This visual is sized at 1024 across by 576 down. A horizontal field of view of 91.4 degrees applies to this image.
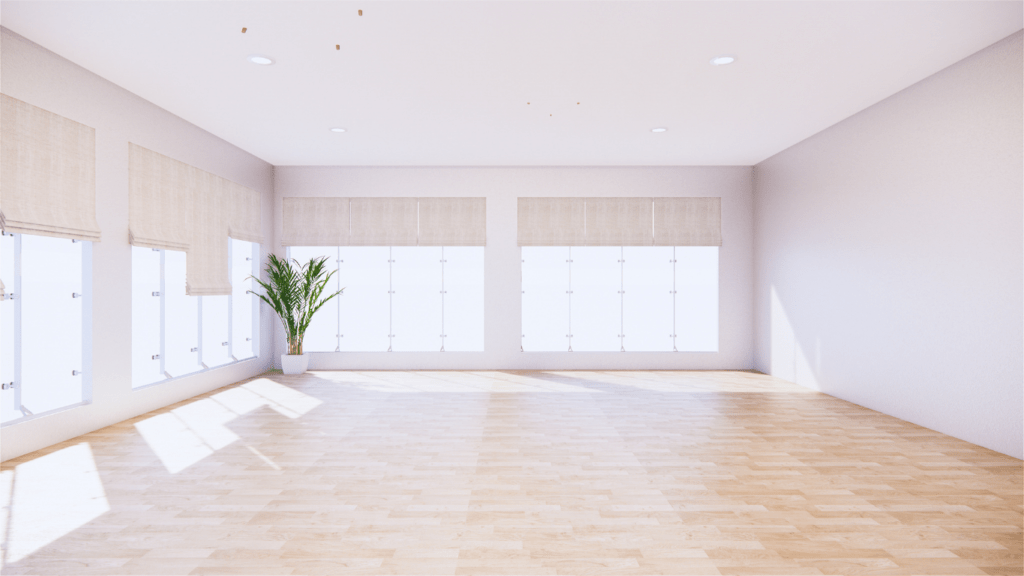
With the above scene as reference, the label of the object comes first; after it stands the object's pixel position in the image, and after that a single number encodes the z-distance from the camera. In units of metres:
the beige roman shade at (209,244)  6.03
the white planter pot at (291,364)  7.48
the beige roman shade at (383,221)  7.90
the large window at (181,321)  5.40
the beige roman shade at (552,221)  7.93
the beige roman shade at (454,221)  7.91
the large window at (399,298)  8.02
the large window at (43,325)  4.00
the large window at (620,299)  8.06
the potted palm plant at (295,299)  7.30
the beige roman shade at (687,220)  7.95
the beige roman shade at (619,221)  7.95
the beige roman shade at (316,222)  7.94
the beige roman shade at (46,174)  3.79
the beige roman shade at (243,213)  6.81
